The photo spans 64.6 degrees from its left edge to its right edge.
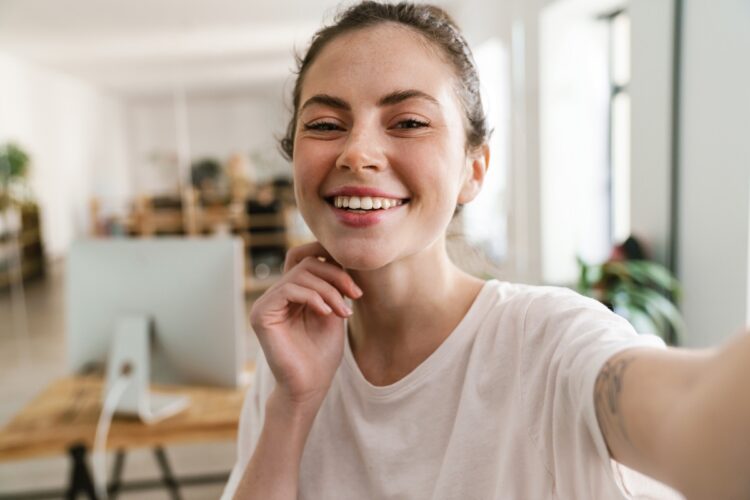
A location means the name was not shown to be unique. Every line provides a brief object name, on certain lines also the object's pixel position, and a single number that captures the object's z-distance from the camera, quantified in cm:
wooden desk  153
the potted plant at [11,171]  370
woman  73
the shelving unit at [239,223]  488
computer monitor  162
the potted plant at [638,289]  238
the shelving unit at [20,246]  368
